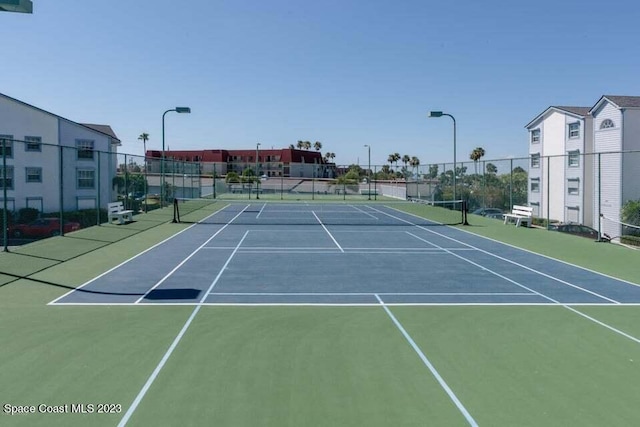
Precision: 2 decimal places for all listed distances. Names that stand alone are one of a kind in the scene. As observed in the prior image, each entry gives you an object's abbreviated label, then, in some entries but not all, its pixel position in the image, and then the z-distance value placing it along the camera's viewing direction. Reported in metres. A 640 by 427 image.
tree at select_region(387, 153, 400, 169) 134.00
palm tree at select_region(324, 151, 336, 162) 156.12
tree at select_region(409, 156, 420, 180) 120.40
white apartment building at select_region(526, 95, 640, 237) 37.40
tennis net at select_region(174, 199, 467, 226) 25.88
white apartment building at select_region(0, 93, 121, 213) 22.56
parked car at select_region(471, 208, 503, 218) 28.42
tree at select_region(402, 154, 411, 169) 131.00
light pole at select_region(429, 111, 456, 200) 27.19
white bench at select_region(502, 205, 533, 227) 23.88
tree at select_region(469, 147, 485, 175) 90.38
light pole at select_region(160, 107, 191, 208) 30.62
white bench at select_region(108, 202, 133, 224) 22.52
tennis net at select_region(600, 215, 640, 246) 24.41
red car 15.75
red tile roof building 111.32
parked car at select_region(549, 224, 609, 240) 21.33
